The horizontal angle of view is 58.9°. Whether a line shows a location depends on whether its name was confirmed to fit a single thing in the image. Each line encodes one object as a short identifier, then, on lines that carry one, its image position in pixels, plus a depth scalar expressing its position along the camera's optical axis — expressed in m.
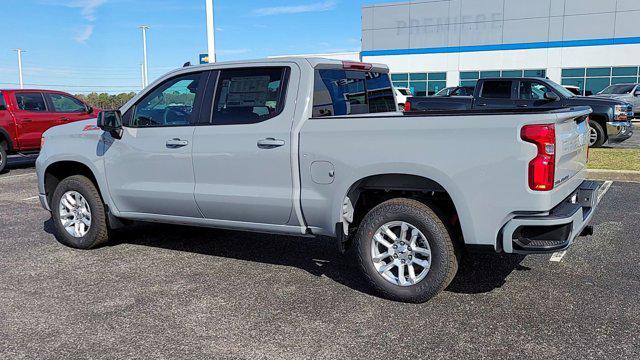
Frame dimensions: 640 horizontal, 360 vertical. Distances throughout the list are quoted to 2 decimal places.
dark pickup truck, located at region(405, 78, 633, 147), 13.45
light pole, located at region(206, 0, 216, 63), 14.20
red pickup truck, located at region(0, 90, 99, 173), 12.61
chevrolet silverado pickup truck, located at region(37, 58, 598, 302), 3.85
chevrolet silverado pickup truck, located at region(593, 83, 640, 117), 23.47
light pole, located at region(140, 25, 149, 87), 53.89
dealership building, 38.19
